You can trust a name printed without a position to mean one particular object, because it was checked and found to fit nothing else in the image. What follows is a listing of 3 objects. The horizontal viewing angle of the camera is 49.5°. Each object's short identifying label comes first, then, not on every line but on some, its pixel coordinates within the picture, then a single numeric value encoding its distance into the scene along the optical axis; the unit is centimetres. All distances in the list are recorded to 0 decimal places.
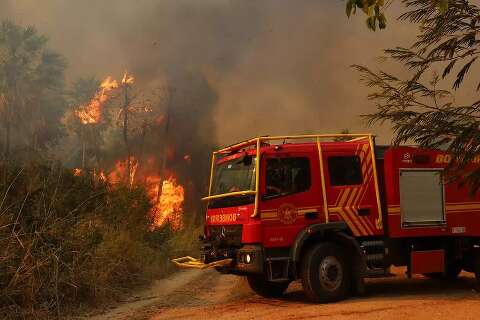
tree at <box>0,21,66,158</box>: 3841
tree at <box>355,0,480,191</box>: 607
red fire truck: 818
